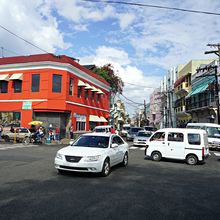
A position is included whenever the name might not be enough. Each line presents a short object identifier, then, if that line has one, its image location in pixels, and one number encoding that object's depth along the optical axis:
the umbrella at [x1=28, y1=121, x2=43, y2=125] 28.75
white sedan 9.49
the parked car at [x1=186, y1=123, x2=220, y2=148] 23.58
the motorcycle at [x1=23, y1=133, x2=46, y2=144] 26.14
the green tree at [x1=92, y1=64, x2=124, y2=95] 53.88
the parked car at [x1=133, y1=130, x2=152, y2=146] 24.54
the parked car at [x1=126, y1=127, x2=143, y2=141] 32.94
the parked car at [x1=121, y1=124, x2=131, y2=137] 42.31
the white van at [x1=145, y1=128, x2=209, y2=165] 14.36
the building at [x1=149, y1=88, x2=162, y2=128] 90.12
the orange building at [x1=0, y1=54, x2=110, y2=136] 30.92
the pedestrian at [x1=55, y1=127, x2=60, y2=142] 29.22
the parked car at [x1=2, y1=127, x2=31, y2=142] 26.64
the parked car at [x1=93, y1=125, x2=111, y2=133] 30.36
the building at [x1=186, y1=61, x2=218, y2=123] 34.28
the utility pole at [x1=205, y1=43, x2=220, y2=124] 28.82
